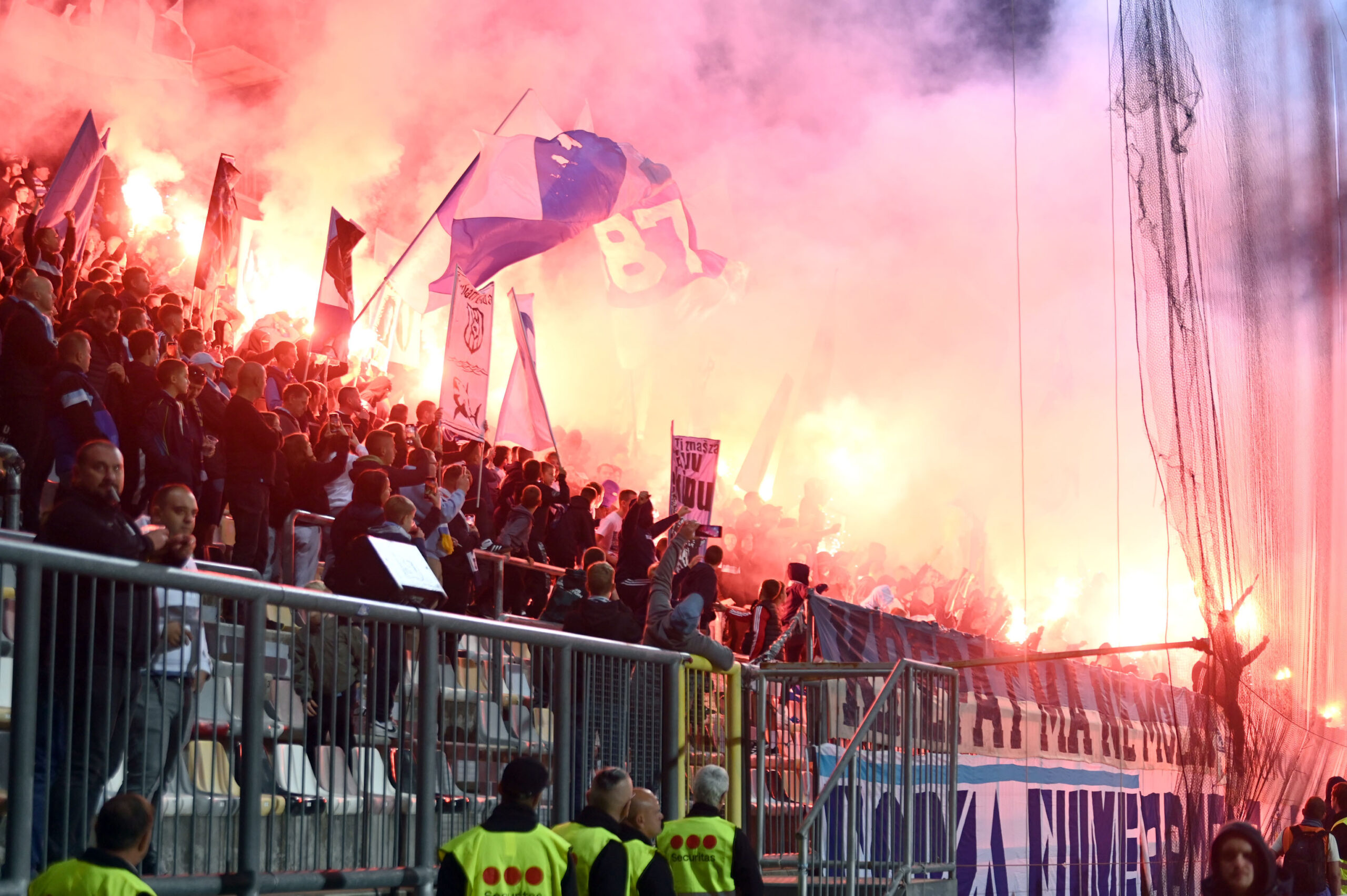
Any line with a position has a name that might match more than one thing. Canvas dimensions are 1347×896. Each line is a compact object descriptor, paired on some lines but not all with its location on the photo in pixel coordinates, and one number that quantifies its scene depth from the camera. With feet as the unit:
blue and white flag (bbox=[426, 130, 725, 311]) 74.79
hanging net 50.34
